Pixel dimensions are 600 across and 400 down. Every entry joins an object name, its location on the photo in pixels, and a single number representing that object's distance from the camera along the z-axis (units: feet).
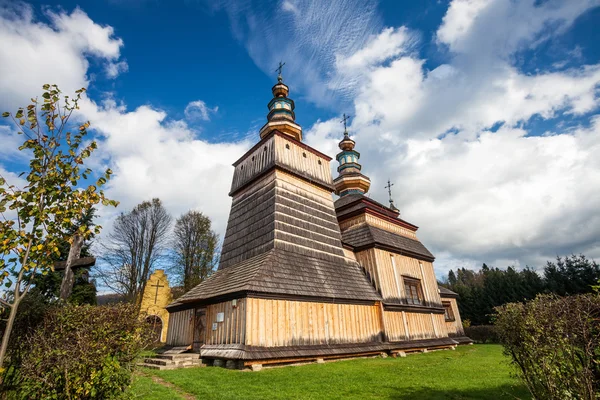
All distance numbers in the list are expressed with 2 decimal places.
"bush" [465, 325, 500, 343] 100.59
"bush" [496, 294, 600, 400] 13.42
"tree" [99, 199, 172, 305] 81.76
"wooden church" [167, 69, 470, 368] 39.86
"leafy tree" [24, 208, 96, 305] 59.62
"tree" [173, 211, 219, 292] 91.91
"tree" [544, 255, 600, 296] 104.99
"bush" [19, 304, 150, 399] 13.42
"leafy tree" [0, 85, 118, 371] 12.73
